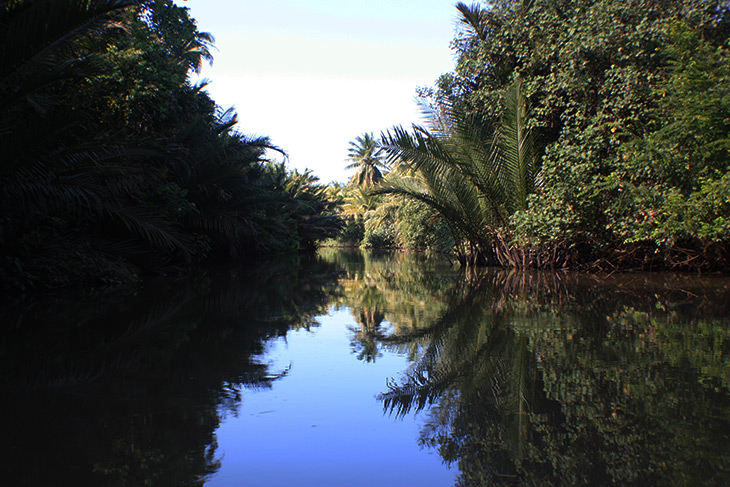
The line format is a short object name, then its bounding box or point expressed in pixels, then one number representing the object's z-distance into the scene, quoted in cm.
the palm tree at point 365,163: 4872
